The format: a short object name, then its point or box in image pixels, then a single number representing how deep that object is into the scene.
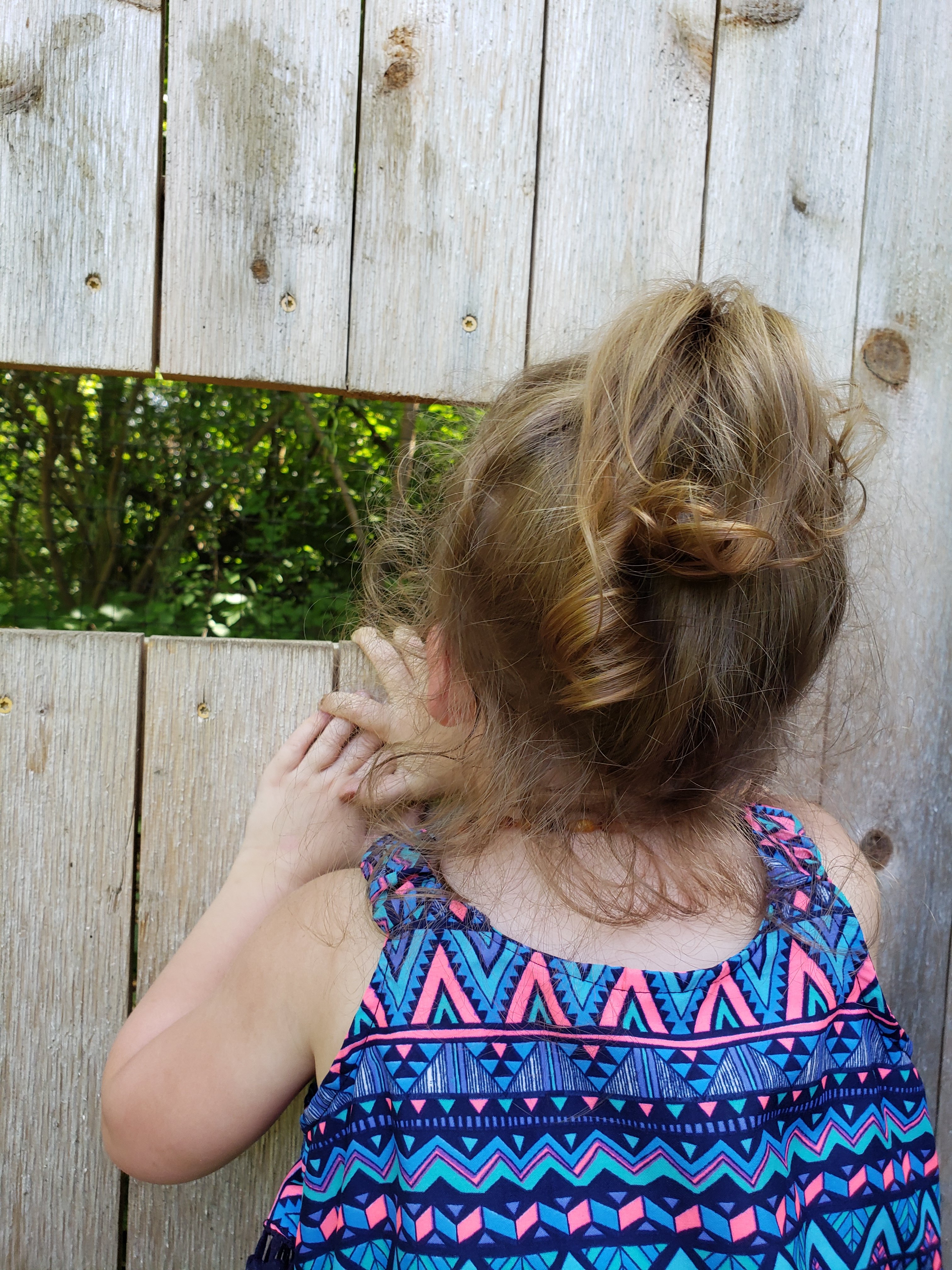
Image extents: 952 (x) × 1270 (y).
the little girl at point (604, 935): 0.62
